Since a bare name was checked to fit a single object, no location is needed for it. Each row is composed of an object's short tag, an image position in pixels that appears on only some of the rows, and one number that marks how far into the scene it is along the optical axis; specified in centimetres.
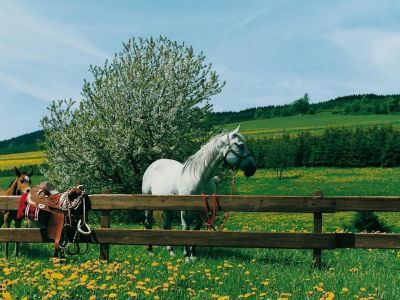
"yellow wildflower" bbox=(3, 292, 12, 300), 600
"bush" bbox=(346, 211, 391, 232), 2455
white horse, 1158
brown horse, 1239
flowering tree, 2694
